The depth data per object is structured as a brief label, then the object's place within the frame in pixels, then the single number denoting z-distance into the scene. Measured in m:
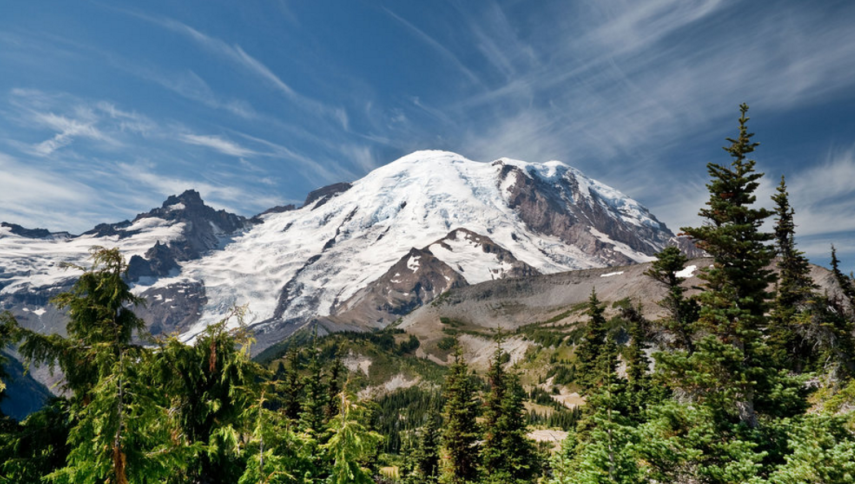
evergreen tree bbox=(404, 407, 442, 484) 39.62
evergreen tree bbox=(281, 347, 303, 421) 41.50
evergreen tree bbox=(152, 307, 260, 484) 11.05
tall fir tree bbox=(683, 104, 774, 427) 17.05
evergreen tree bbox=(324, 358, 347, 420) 38.75
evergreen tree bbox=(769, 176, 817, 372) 33.06
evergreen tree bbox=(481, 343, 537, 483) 29.73
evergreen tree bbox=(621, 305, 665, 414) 29.48
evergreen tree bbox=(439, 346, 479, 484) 31.88
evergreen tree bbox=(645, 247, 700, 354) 25.89
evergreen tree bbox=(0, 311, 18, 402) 11.92
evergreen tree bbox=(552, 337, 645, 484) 15.02
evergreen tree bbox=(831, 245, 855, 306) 32.56
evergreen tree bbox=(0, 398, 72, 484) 10.41
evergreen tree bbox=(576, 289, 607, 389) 41.09
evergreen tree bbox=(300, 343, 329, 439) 37.78
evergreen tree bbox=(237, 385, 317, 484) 10.12
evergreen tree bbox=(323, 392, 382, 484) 10.28
